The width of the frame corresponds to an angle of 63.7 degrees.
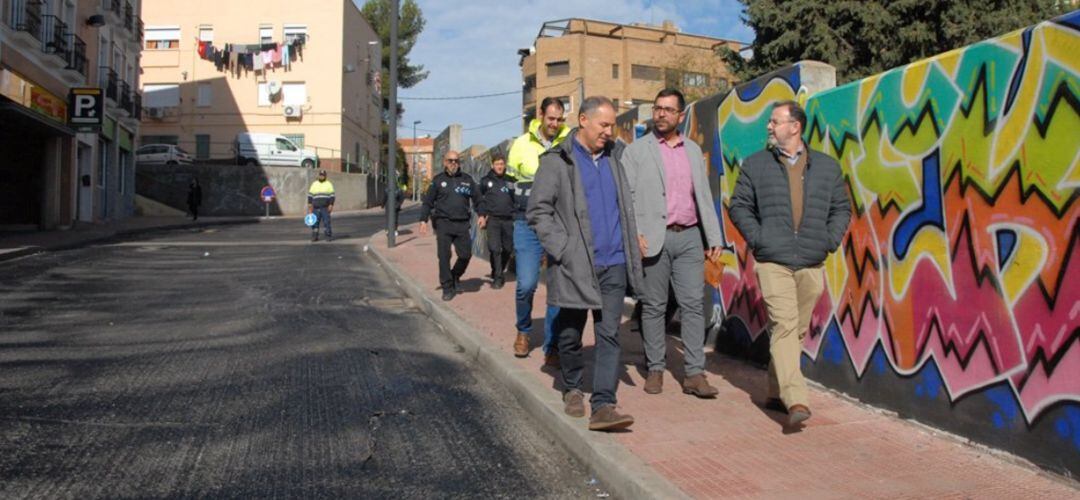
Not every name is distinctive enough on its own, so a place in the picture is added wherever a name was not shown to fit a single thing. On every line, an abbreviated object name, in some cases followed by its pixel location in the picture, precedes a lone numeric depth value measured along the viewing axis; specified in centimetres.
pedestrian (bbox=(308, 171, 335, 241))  1989
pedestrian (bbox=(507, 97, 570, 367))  617
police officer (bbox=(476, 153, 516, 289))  1050
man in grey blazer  523
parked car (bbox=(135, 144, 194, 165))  4366
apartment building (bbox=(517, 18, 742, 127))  6122
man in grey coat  449
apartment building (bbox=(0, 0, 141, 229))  2097
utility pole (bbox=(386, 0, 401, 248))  1788
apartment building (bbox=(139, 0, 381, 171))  5031
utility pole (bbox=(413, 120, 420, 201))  8169
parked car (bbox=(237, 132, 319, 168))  4528
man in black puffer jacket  459
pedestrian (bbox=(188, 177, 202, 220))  3341
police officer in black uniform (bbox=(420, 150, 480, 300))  993
